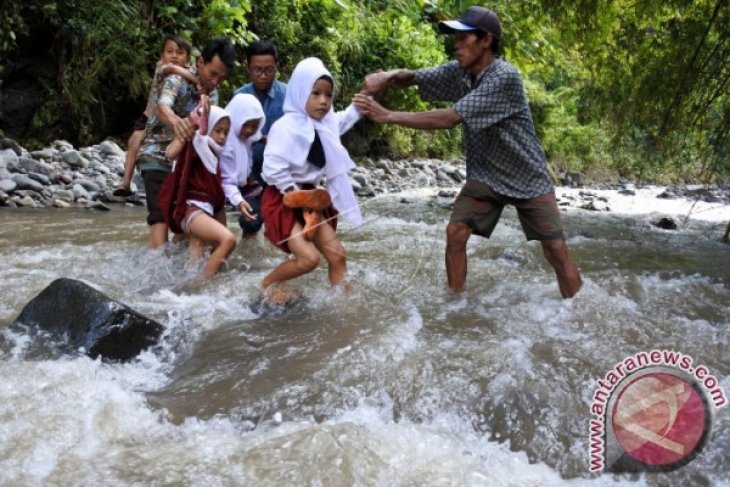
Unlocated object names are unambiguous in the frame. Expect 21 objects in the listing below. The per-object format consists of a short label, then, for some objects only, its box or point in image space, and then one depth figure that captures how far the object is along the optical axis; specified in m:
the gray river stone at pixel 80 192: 8.36
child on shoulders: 4.78
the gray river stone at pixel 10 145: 9.33
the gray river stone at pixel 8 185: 7.97
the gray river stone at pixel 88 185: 8.67
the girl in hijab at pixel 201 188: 4.40
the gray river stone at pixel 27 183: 8.18
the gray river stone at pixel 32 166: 8.68
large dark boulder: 3.15
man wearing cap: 3.80
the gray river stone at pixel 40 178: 8.48
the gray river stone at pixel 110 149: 10.30
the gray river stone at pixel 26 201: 7.70
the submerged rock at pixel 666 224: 9.20
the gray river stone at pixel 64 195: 8.15
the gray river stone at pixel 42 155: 9.27
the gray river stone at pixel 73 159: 9.34
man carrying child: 4.66
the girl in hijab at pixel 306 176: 3.87
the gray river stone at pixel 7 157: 8.55
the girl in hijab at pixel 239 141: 4.50
